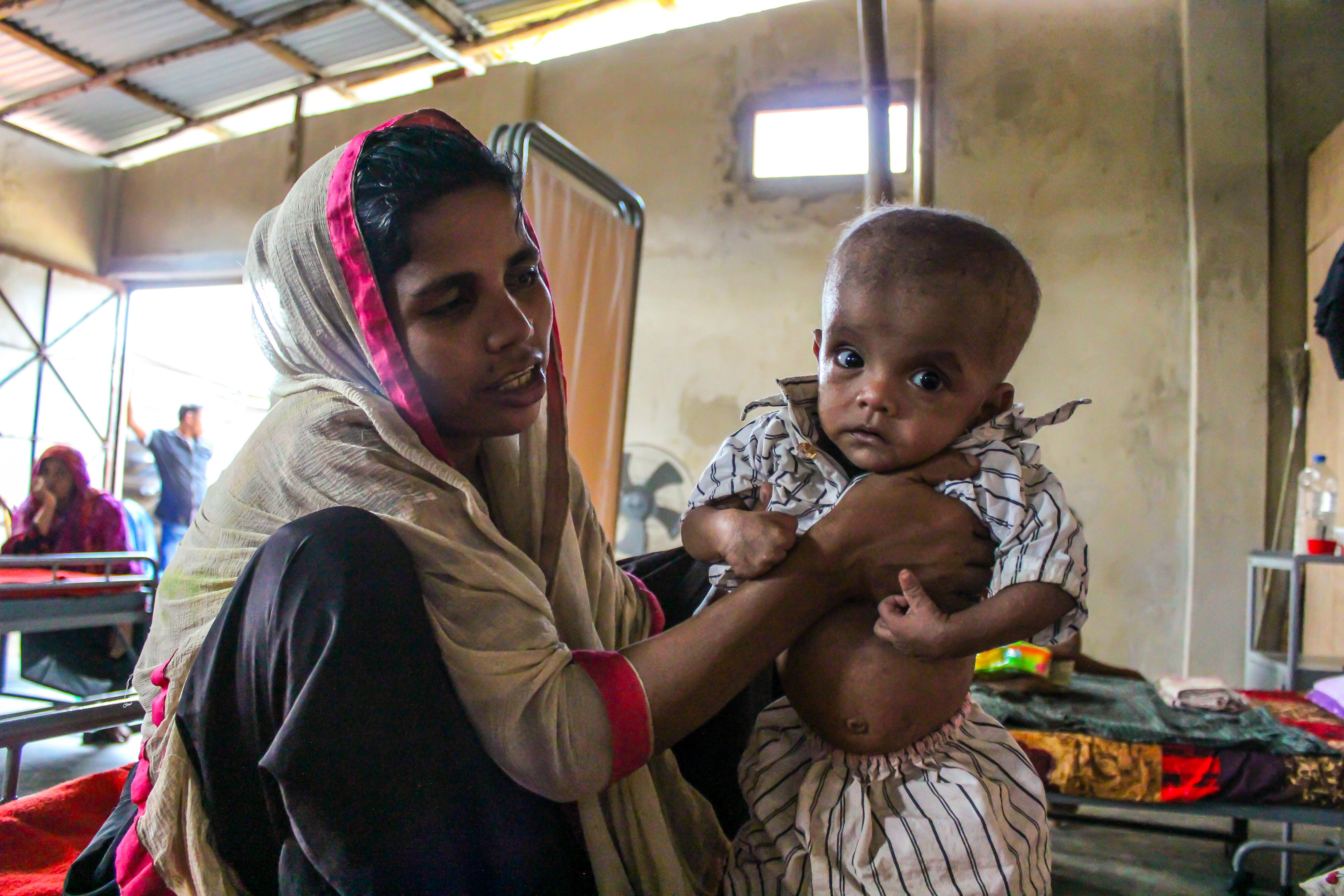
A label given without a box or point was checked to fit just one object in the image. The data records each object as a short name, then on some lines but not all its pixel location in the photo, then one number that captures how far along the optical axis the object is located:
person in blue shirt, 6.64
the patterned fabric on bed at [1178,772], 2.49
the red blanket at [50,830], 1.29
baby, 1.02
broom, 5.05
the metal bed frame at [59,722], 2.23
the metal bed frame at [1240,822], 2.49
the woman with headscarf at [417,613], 0.84
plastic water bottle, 4.08
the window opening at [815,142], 6.05
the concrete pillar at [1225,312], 5.16
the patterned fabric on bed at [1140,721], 2.58
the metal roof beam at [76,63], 6.44
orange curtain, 3.13
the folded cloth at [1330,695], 3.01
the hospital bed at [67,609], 2.30
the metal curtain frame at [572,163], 2.67
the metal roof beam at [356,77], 7.33
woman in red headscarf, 4.46
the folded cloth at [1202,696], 2.96
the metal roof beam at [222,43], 6.47
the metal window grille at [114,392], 8.36
